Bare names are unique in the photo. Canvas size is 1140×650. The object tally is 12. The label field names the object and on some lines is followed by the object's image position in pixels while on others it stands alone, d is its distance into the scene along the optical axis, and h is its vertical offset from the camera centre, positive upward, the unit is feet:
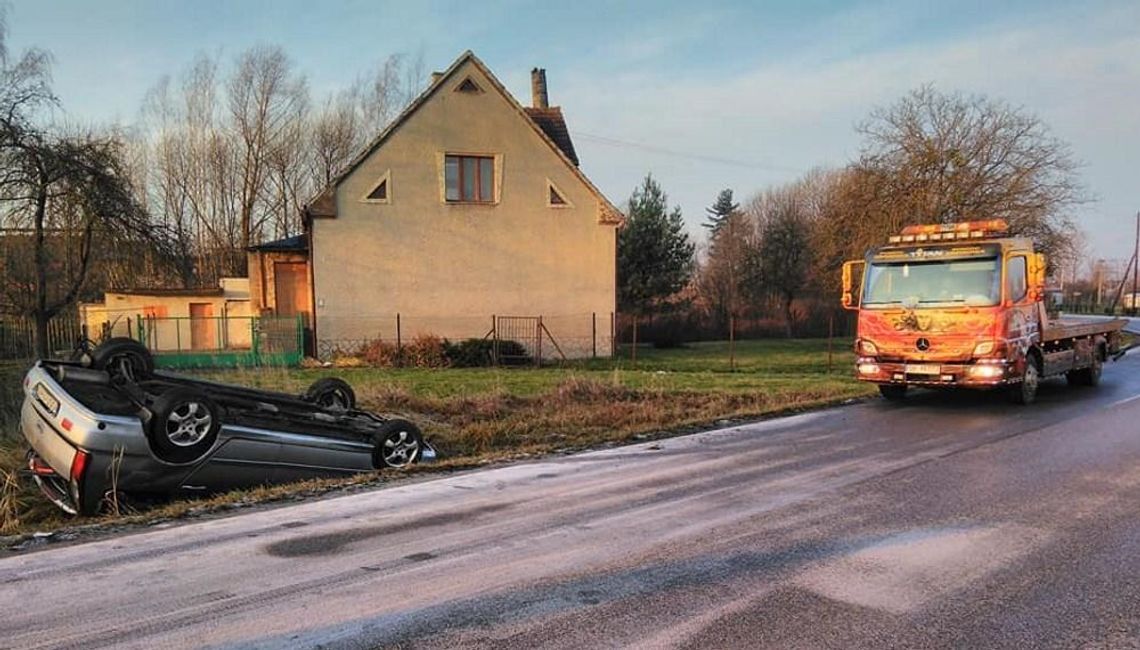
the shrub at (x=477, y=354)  76.13 -4.72
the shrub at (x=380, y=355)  76.13 -4.66
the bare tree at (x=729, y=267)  153.79 +9.18
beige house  81.66 +8.89
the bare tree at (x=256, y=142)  140.36 +32.64
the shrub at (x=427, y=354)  74.95 -4.55
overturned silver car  19.47 -3.67
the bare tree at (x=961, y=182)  85.20 +14.63
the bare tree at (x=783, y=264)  147.84 +8.63
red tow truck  37.27 -0.50
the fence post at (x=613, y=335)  90.27 -3.35
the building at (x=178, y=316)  89.81 -0.53
